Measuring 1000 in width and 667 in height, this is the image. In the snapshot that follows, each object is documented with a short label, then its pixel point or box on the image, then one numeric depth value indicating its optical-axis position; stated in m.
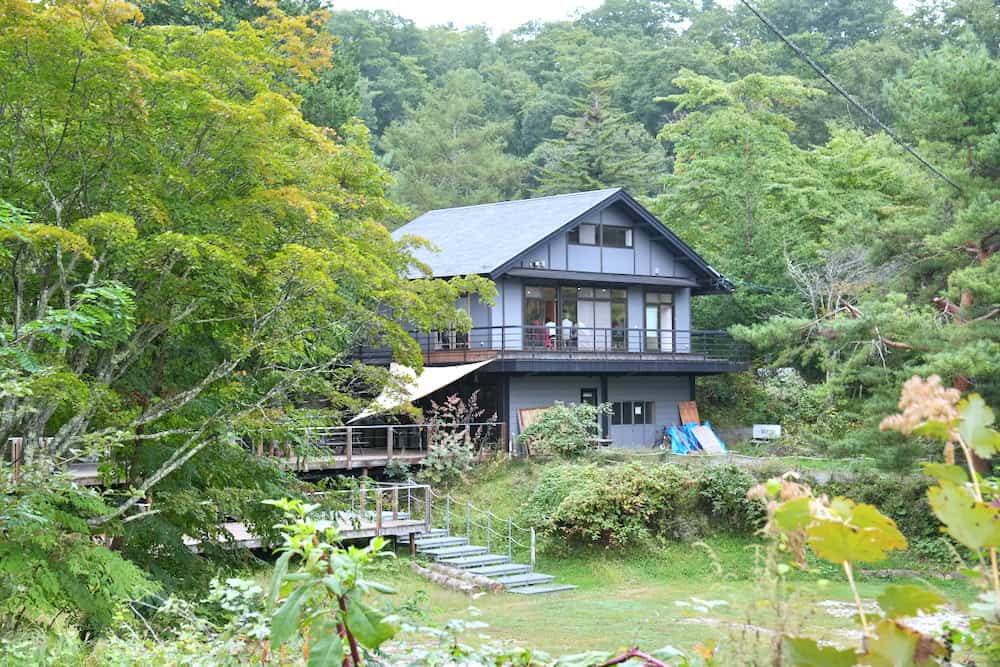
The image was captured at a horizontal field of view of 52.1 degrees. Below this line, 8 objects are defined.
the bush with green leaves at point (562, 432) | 24.16
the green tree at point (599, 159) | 47.59
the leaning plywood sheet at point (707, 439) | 28.82
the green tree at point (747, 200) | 32.19
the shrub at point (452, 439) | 23.84
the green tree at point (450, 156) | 51.59
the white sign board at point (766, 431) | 27.98
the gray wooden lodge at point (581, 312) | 27.28
